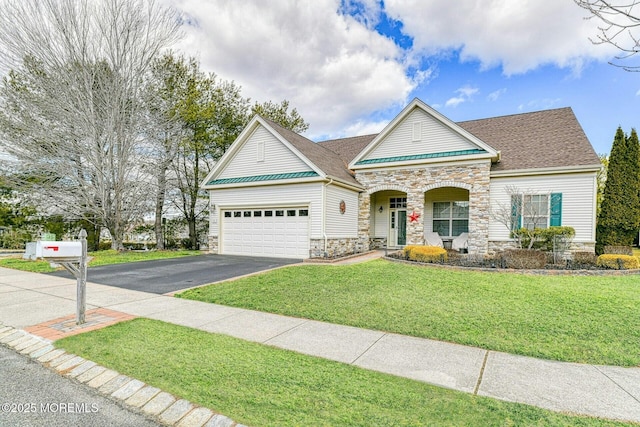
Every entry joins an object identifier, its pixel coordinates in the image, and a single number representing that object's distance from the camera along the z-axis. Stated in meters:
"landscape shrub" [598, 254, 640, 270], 9.20
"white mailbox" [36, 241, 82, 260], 4.38
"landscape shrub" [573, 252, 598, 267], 9.91
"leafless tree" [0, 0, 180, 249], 14.81
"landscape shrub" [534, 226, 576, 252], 11.49
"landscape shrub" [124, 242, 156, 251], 23.67
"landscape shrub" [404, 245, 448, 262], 10.52
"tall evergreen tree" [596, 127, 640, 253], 12.97
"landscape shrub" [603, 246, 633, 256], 11.63
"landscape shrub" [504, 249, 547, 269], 9.39
